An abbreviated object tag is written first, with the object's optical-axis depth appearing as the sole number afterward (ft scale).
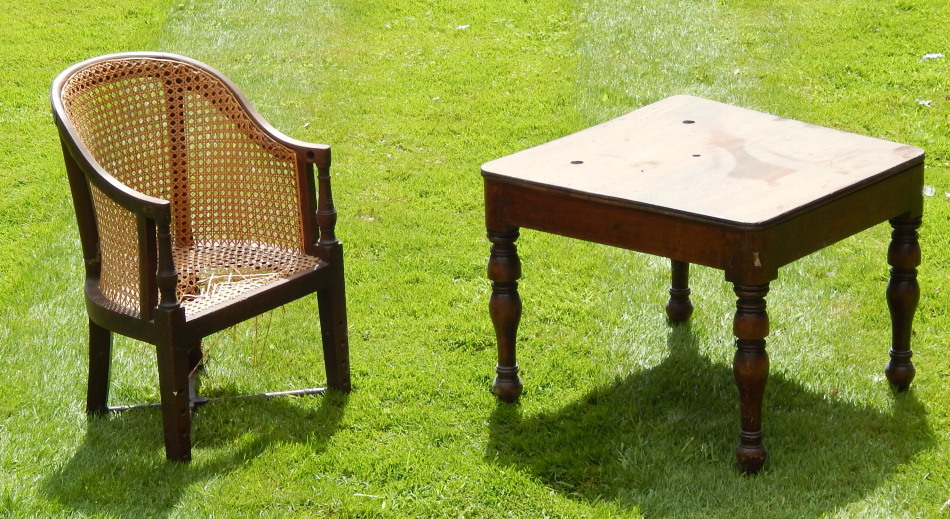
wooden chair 14.08
